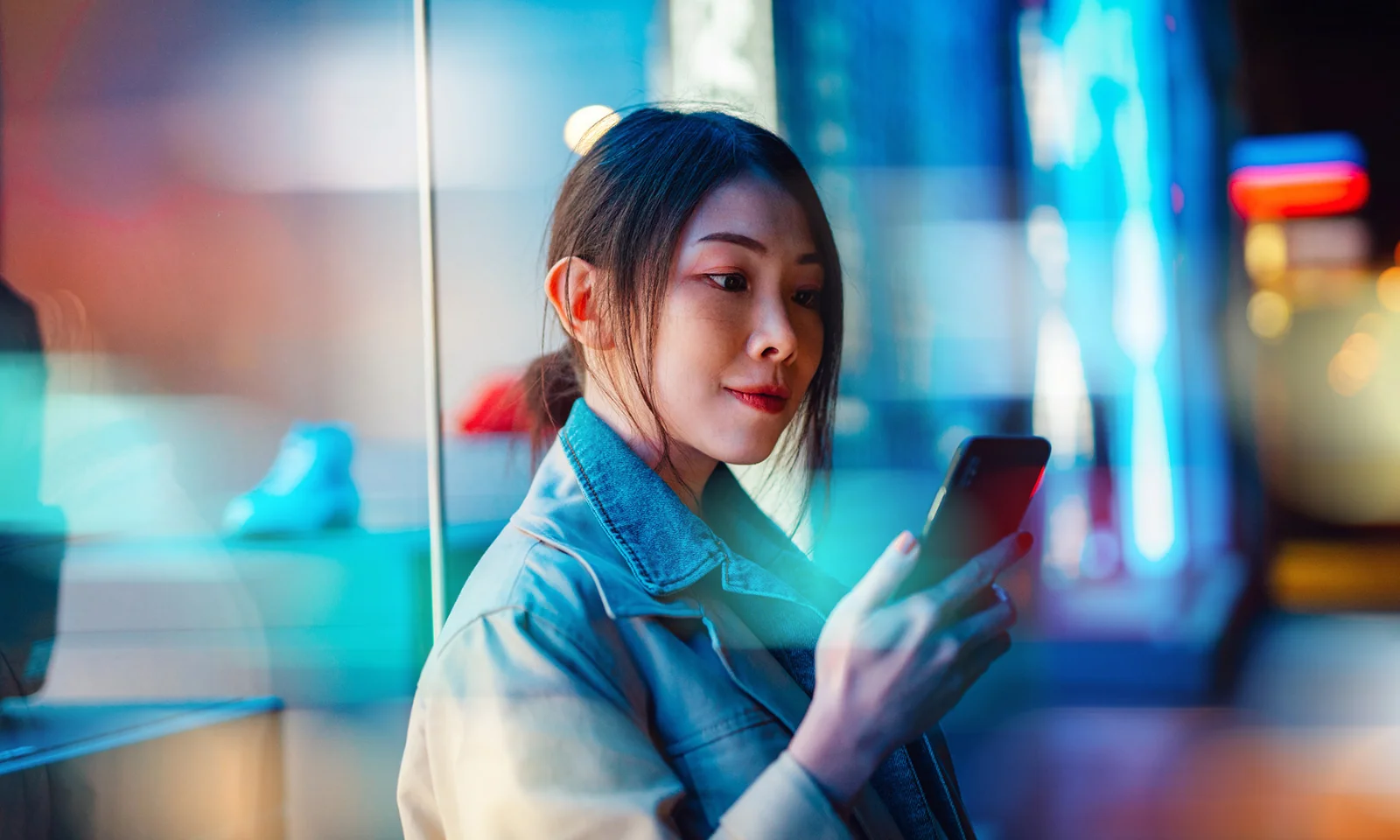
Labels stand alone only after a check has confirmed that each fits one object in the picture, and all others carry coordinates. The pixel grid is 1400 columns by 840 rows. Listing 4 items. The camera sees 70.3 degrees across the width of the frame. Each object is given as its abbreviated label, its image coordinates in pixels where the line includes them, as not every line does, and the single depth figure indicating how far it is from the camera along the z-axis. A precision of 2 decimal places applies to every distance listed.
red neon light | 3.91
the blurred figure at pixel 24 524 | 1.04
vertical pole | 1.01
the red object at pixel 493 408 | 1.05
